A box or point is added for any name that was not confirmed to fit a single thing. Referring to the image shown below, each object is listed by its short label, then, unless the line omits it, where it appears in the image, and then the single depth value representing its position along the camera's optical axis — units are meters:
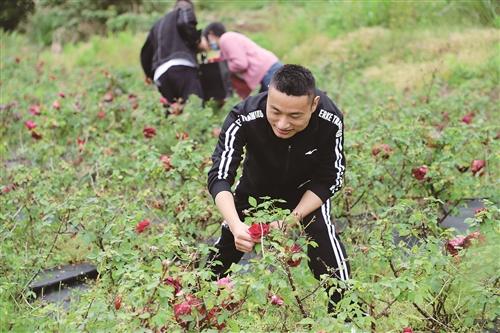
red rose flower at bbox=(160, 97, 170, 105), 6.40
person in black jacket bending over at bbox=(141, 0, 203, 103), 6.86
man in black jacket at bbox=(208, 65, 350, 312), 3.32
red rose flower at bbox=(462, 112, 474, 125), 5.61
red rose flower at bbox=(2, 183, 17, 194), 4.57
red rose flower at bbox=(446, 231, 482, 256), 3.13
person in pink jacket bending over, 7.17
